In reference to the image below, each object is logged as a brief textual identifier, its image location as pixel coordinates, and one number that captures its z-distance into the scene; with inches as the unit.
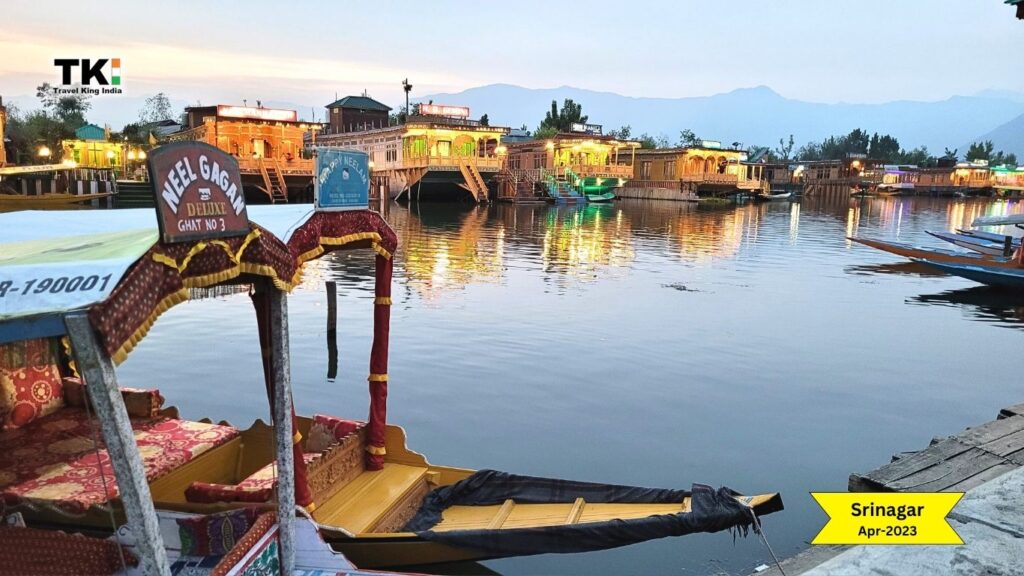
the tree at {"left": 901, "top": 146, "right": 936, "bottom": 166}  4879.4
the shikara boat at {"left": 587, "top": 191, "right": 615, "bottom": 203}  2581.2
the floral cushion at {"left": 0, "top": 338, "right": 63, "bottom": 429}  286.8
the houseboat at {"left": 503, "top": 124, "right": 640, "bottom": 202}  2524.6
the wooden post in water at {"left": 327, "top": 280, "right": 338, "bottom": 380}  574.5
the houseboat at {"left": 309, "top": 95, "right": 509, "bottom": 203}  2199.8
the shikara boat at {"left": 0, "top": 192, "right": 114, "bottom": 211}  1206.9
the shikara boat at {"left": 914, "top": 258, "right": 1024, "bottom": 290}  845.8
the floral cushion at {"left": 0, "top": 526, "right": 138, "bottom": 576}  187.2
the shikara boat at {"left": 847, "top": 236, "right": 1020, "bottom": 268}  875.4
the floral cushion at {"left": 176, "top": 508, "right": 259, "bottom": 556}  210.1
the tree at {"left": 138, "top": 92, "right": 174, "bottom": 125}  4362.7
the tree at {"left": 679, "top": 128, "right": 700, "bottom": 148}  4424.0
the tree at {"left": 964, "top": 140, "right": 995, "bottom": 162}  4944.6
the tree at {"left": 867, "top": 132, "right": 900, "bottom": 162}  5344.5
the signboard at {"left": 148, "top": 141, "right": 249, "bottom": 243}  149.1
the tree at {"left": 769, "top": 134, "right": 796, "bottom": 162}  5664.4
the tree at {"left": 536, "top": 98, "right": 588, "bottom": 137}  3639.3
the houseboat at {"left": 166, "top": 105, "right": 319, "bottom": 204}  1999.3
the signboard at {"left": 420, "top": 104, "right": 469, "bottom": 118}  2385.6
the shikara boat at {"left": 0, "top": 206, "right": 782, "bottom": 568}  154.7
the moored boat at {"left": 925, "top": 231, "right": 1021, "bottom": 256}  1077.8
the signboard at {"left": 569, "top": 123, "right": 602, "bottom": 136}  2898.1
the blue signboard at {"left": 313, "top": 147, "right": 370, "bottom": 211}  235.1
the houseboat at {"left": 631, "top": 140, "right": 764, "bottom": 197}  2844.5
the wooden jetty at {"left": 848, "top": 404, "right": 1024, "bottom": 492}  279.1
